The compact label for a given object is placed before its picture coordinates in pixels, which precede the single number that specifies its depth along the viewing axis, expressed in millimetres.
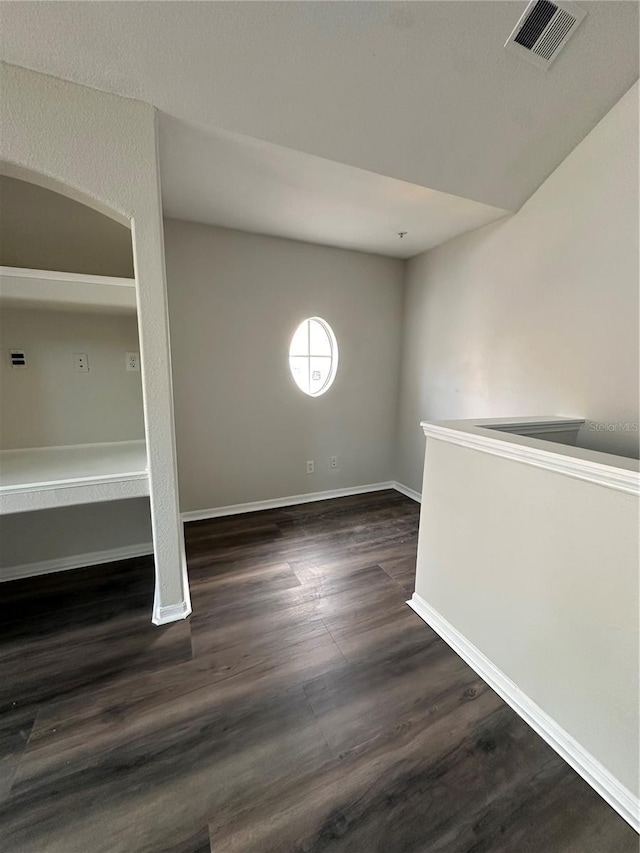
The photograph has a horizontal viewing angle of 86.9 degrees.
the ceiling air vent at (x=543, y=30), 1344
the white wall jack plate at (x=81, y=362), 2094
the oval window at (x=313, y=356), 3225
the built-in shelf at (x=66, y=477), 1504
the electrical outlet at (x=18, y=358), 1941
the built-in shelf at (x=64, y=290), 1479
